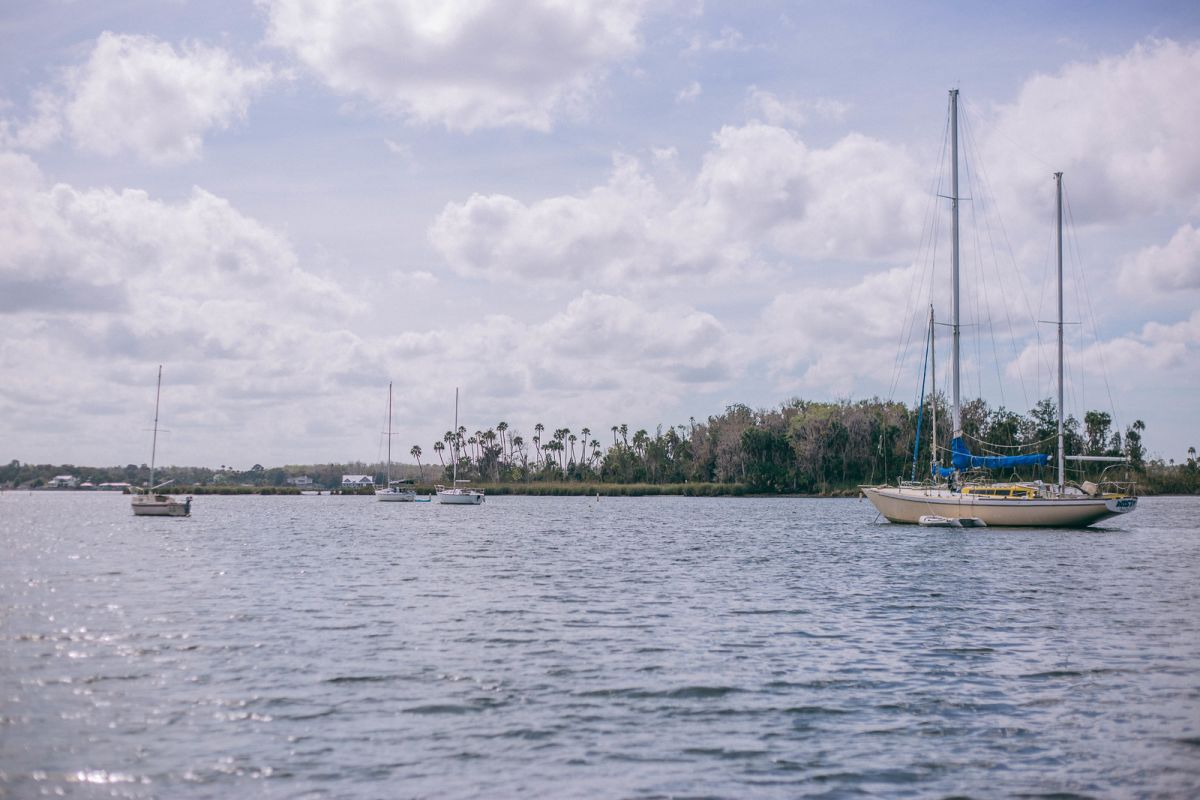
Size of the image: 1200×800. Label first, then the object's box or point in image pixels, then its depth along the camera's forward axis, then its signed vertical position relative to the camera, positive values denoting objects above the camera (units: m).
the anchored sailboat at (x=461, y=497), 136.25 -4.22
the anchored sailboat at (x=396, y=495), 154.50 -4.61
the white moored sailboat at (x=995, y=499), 61.69 -1.22
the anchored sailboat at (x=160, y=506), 94.50 -4.47
